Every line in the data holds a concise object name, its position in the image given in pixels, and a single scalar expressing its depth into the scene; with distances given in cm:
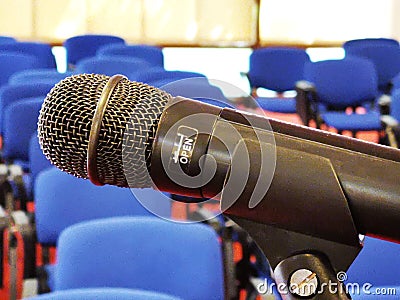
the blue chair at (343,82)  693
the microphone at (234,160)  85
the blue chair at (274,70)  771
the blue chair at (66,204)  318
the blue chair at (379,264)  269
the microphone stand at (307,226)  85
